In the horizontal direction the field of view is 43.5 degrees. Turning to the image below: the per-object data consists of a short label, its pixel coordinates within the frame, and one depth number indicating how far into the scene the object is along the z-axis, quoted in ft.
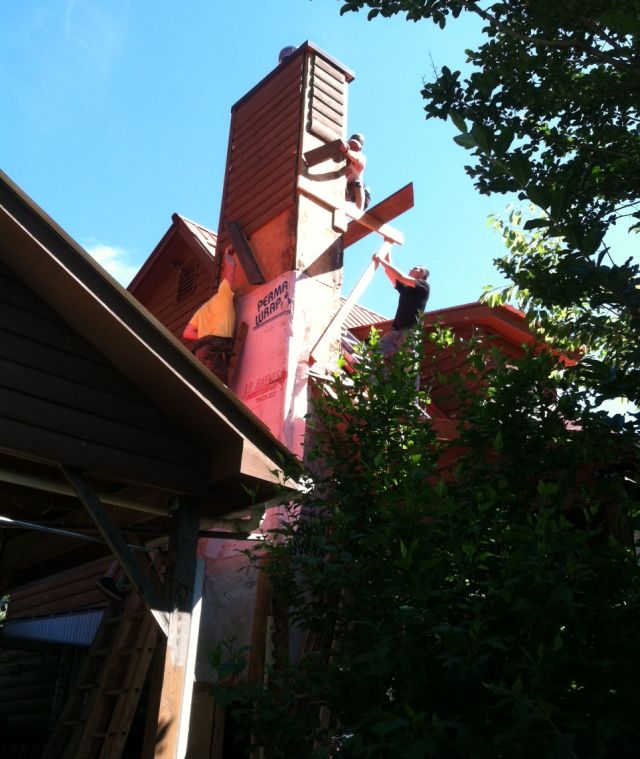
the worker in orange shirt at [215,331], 34.35
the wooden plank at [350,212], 35.32
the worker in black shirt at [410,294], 33.17
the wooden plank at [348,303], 31.24
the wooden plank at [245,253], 34.42
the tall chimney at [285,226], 31.12
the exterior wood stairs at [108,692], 23.86
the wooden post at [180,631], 15.69
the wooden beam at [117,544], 15.78
